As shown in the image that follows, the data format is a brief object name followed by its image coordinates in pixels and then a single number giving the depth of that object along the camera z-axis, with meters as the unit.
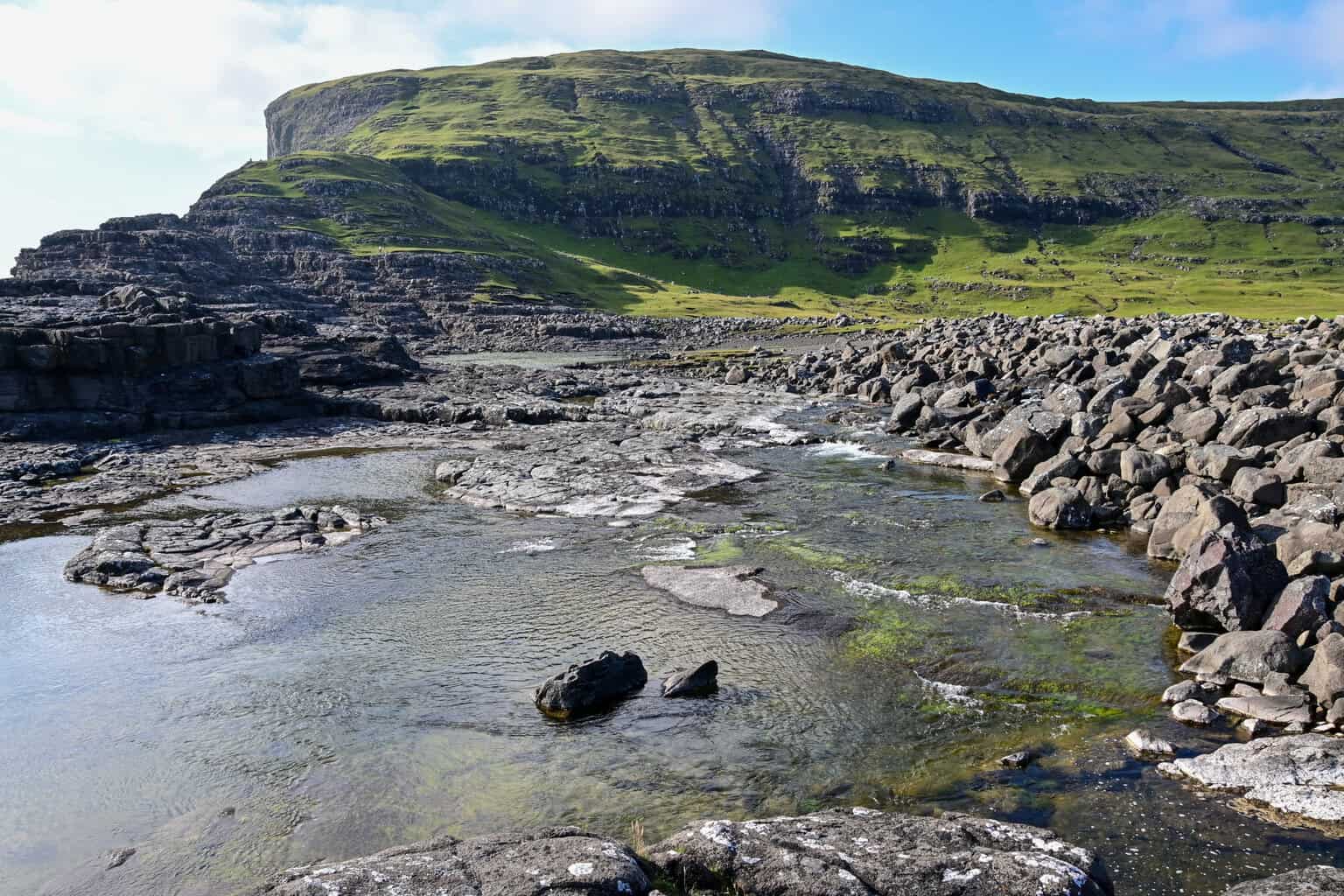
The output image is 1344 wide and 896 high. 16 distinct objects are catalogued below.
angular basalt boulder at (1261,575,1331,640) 22.44
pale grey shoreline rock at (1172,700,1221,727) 20.27
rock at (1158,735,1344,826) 16.28
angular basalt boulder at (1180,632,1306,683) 21.47
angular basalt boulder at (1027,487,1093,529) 36.59
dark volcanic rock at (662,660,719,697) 22.94
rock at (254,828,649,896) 11.31
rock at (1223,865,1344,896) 11.34
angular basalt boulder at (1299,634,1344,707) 19.83
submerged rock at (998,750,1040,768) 18.94
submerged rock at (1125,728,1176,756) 19.06
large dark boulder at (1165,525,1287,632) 24.48
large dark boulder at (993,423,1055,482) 45.31
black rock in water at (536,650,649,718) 21.94
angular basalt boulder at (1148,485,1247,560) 30.00
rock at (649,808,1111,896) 11.79
